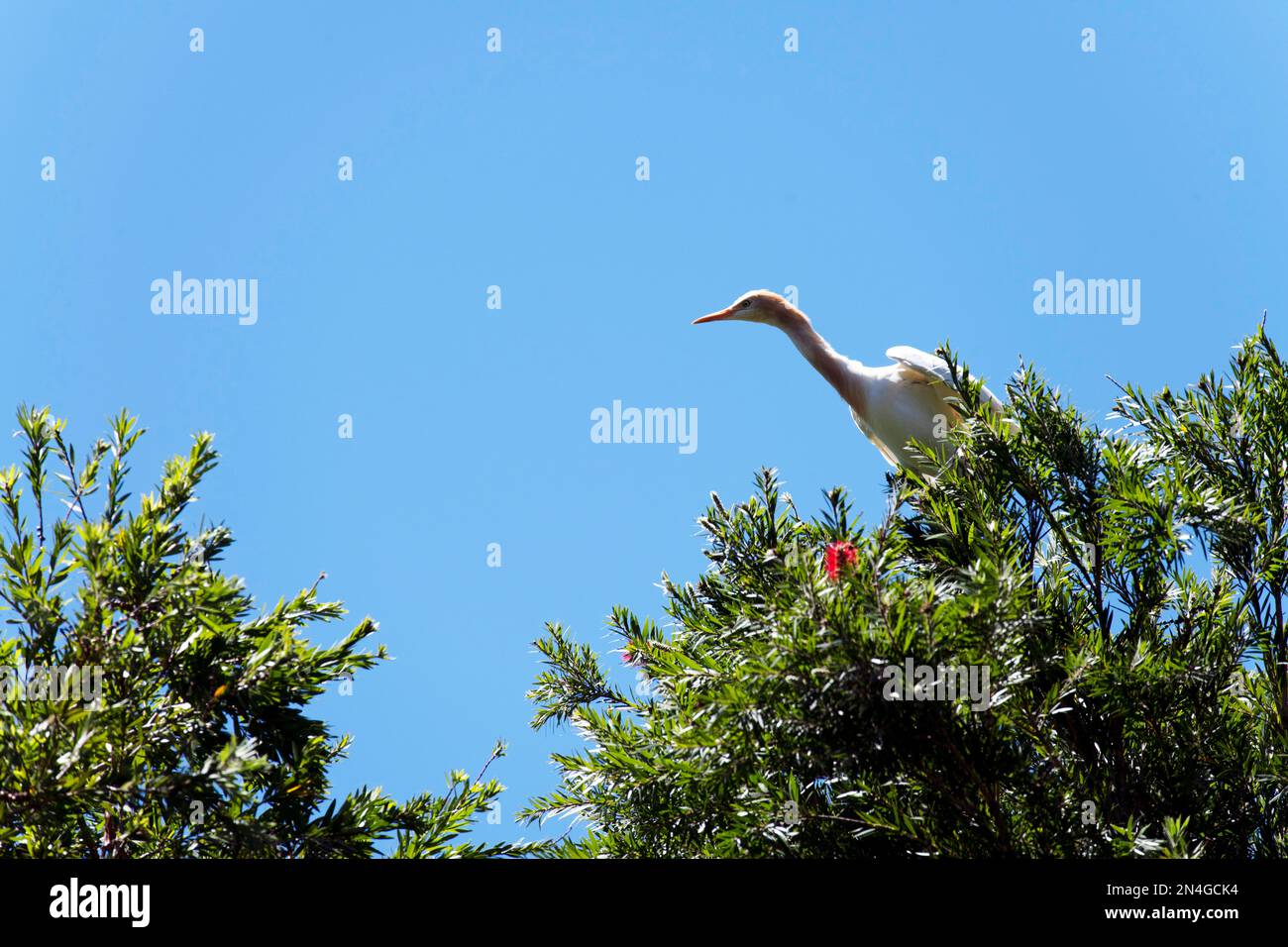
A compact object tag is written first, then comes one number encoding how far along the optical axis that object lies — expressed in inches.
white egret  291.7
